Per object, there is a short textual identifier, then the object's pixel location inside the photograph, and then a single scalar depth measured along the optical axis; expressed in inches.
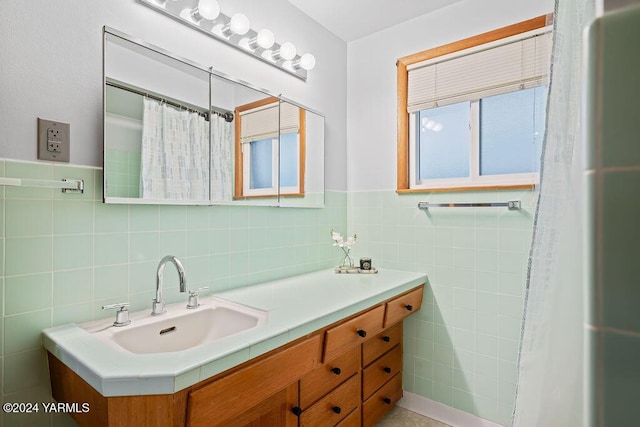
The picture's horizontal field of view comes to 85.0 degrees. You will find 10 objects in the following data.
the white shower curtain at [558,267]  24.8
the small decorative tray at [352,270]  87.1
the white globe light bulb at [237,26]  67.6
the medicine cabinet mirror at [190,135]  53.1
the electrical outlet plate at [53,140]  45.7
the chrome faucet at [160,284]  51.6
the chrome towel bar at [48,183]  41.6
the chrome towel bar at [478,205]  73.5
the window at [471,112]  75.0
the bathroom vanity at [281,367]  35.6
